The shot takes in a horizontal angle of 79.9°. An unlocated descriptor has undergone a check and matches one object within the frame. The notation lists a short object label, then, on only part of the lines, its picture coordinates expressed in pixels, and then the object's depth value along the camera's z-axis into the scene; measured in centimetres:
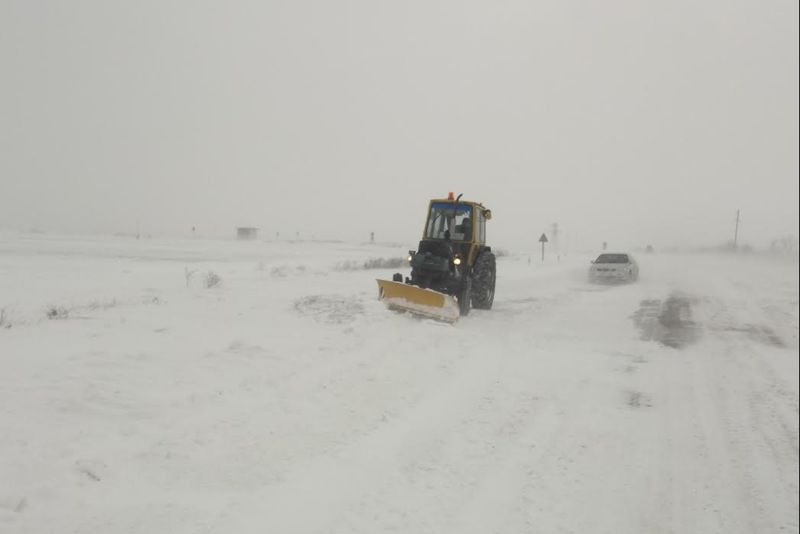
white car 1983
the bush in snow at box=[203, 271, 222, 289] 1106
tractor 941
